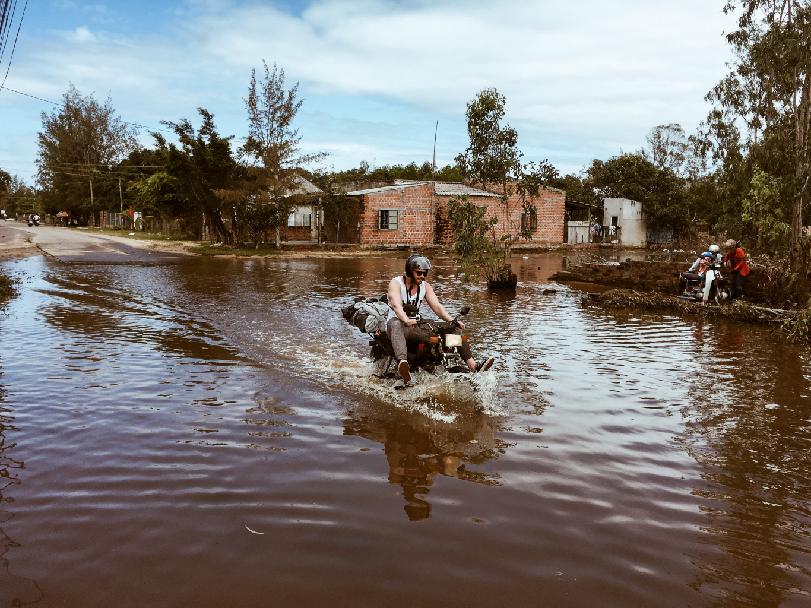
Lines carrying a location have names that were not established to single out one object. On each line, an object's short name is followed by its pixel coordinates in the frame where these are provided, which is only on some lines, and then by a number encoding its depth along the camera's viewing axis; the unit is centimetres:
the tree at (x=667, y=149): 6531
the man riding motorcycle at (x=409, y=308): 748
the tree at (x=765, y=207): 1617
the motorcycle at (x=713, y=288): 1603
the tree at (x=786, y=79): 1911
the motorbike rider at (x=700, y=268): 1627
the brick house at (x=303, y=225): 4716
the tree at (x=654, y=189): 5056
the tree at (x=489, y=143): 2039
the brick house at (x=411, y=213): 4209
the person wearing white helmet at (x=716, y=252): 1589
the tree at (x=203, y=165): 3912
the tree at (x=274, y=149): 3906
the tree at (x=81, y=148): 7606
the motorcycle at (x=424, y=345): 751
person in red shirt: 1596
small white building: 5194
